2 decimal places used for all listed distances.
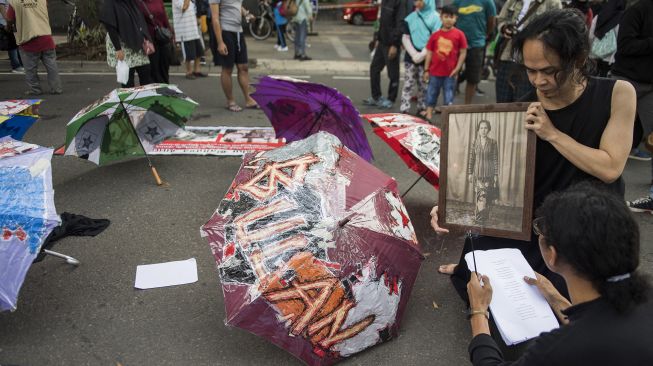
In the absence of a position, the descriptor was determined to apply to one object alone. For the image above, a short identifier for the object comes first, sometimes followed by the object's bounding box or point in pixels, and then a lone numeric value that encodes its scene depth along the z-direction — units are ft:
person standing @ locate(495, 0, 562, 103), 18.26
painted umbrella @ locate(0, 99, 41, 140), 11.59
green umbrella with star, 13.83
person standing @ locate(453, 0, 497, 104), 21.85
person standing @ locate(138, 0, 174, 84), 20.08
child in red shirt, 20.56
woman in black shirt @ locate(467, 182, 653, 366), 4.70
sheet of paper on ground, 10.80
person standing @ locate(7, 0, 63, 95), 23.84
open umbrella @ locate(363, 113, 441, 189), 11.41
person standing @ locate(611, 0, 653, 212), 14.17
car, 58.23
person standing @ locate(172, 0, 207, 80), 27.63
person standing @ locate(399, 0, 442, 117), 21.88
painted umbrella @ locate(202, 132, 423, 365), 7.52
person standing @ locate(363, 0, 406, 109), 22.43
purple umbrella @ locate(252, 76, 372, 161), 13.04
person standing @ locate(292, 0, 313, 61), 36.65
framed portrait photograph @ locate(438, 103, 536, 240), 7.82
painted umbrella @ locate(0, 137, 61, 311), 7.81
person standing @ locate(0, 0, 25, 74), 26.13
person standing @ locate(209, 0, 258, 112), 21.35
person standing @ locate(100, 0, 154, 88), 18.60
